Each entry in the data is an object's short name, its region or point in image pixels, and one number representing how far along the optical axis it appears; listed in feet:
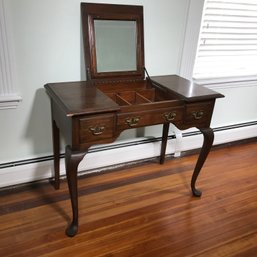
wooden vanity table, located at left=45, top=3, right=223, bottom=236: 4.32
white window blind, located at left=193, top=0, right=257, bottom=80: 6.75
